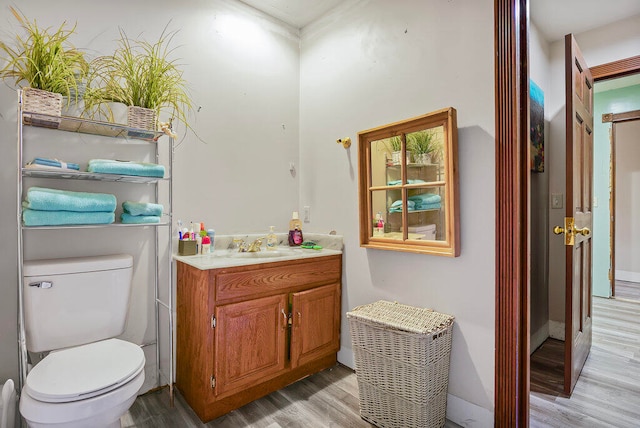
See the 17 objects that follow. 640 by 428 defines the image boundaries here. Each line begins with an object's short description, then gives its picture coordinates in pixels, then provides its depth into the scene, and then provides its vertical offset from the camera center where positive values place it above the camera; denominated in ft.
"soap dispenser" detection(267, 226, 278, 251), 7.50 -0.63
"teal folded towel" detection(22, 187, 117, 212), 4.33 +0.20
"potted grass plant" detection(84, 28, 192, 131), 5.46 +2.33
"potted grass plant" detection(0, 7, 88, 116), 4.53 +2.26
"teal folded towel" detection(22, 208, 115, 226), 4.32 -0.04
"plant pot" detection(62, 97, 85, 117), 5.37 +1.83
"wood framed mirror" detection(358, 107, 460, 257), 5.34 +0.50
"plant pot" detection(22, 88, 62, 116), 4.40 +1.60
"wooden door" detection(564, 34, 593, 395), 5.94 +0.13
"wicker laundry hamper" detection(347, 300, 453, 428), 4.89 -2.46
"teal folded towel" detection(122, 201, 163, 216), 5.32 +0.11
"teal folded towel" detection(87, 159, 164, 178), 4.91 +0.74
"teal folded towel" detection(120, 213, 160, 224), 5.34 -0.08
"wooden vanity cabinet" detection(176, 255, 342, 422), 5.36 -2.17
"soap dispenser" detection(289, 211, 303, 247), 8.00 -0.45
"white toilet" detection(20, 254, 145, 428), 3.67 -1.97
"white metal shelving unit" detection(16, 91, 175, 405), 4.31 +0.62
